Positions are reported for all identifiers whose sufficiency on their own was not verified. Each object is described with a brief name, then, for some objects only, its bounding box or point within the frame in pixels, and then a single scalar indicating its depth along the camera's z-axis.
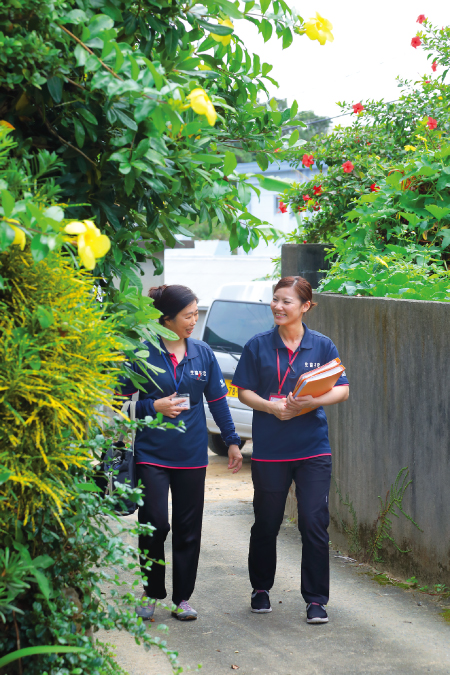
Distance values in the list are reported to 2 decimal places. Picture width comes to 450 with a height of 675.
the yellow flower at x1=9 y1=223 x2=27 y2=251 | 3.27
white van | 17.86
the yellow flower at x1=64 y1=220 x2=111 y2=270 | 3.45
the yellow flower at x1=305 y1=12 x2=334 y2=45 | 4.90
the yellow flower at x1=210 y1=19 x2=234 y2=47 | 4.58
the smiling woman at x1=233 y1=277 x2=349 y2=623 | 8.28
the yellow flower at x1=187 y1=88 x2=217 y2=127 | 3.65
